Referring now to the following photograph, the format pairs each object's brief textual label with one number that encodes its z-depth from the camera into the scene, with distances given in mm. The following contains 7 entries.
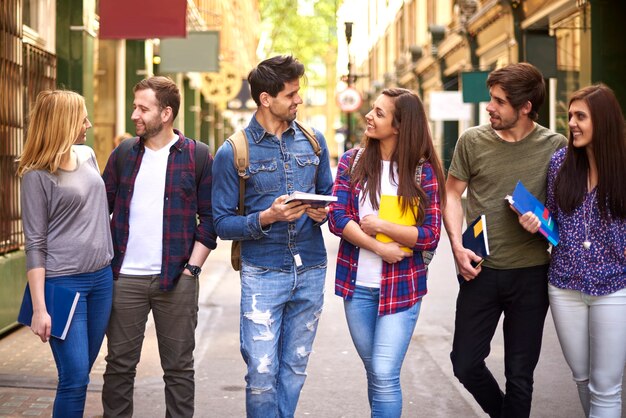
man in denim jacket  4766
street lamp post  26100
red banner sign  9539
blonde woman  4598
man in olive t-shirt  5027
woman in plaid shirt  4703
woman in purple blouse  4688
